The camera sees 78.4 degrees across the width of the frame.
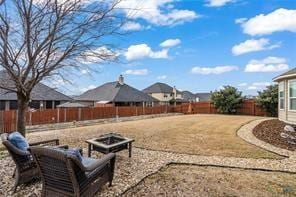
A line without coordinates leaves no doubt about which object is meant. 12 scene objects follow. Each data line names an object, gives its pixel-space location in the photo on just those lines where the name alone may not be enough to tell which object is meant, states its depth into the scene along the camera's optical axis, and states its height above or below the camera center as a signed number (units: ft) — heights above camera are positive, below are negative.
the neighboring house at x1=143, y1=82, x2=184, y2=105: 122.78 +6.11
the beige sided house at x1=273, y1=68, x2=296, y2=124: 31.72 +1.08
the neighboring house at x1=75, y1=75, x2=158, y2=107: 80.06 +2.12
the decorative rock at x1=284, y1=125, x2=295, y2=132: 25.48 -3.77
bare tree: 14.49 +5.41
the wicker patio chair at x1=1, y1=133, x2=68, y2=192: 9.92 -3.73
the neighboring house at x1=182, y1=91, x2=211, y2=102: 141.88 +4.31
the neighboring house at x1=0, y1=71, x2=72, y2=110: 51.84 -0.01
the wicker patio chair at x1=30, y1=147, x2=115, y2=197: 8.28 -3.59
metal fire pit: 14.52 -3.70
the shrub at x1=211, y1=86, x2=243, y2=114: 65.25 +0.91
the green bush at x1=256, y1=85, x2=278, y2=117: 56.87 +0.60
